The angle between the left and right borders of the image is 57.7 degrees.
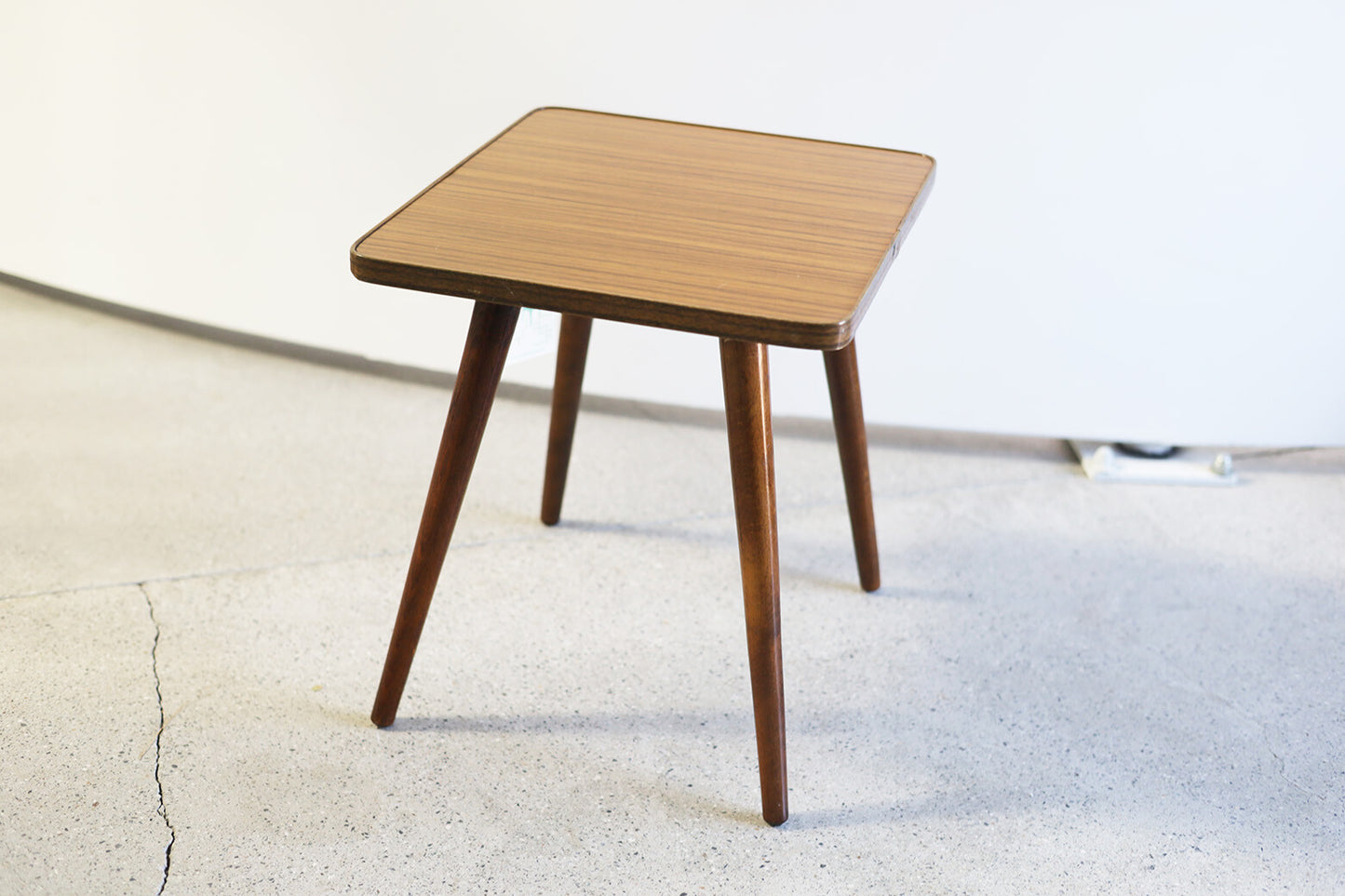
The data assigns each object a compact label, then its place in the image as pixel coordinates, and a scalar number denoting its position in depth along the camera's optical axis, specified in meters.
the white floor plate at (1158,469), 1.78
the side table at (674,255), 0.95
